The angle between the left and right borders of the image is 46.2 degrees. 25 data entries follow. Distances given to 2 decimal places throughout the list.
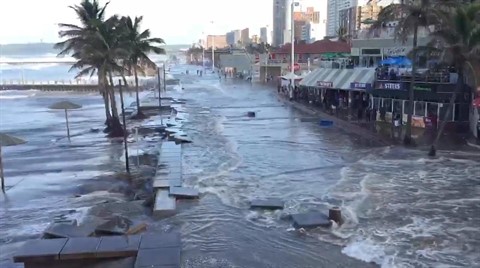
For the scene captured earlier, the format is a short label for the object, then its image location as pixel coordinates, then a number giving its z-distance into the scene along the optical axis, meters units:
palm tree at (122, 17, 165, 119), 46.09
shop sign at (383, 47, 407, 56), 44.47
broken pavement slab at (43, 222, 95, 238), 13.95
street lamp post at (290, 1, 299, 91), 58.02
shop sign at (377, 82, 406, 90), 35.42
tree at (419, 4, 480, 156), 24.72
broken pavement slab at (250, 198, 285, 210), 17.70
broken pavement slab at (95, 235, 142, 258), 11.16
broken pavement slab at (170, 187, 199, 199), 18.79
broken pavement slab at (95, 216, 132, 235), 14.51
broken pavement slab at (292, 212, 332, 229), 15.63
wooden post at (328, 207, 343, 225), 15.96
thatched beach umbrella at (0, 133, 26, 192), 20.36
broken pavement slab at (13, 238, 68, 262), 10.88
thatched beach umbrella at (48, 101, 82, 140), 34.53
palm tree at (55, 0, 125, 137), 34.94
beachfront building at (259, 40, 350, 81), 75.45
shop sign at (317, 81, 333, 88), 47.12
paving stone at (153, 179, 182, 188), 19.55
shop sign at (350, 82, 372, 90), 39.66
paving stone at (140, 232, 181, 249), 11.27
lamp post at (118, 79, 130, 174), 23.41
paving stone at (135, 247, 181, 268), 10.21
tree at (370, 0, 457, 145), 26.62
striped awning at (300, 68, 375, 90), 41.33
